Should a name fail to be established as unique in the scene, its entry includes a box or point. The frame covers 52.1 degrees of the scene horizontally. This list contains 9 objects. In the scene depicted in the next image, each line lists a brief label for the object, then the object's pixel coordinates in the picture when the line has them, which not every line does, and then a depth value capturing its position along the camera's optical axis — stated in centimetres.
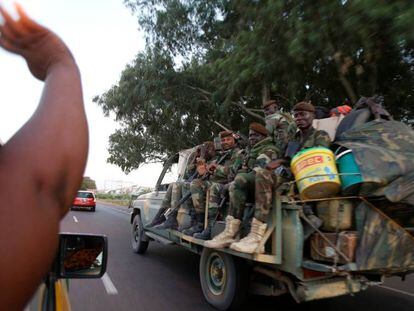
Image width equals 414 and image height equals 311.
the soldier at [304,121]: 473
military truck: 392
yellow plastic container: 405
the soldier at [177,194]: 686
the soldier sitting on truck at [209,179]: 611
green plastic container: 402
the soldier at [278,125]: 541
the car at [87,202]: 2506
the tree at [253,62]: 653
